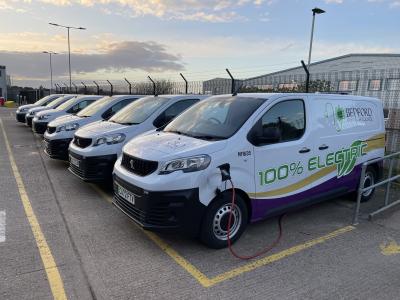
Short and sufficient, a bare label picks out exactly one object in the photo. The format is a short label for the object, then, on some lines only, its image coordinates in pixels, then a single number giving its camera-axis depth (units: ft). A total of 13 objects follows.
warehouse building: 32.12
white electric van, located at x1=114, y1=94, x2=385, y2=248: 12.47
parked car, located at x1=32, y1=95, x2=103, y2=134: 40.14
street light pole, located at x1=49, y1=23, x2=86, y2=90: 105.71
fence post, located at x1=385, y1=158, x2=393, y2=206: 17.98
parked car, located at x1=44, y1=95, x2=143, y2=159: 26.04
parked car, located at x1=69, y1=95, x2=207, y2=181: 19.47
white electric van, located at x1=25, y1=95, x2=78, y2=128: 51.22
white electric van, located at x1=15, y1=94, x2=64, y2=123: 58.15
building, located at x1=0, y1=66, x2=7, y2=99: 193.16
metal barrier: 16.38
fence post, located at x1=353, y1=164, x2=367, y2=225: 16.30
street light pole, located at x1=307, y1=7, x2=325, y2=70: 53.78
